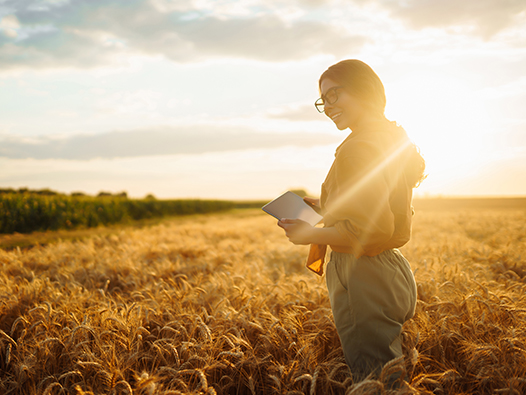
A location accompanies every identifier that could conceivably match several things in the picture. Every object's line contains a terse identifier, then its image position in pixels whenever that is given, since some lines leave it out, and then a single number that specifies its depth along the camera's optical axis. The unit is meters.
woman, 1.66
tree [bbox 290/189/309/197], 51.40
